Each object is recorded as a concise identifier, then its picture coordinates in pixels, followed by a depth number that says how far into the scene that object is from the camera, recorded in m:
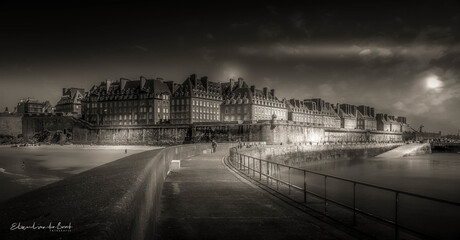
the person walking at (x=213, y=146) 49.99
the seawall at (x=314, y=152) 63.23
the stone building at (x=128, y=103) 129.88
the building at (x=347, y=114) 176.71
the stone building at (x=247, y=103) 120.69
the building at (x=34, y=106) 189.86
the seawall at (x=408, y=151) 108.11
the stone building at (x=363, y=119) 191.38
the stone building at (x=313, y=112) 145.38
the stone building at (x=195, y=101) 125.94
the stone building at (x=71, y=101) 165.75
